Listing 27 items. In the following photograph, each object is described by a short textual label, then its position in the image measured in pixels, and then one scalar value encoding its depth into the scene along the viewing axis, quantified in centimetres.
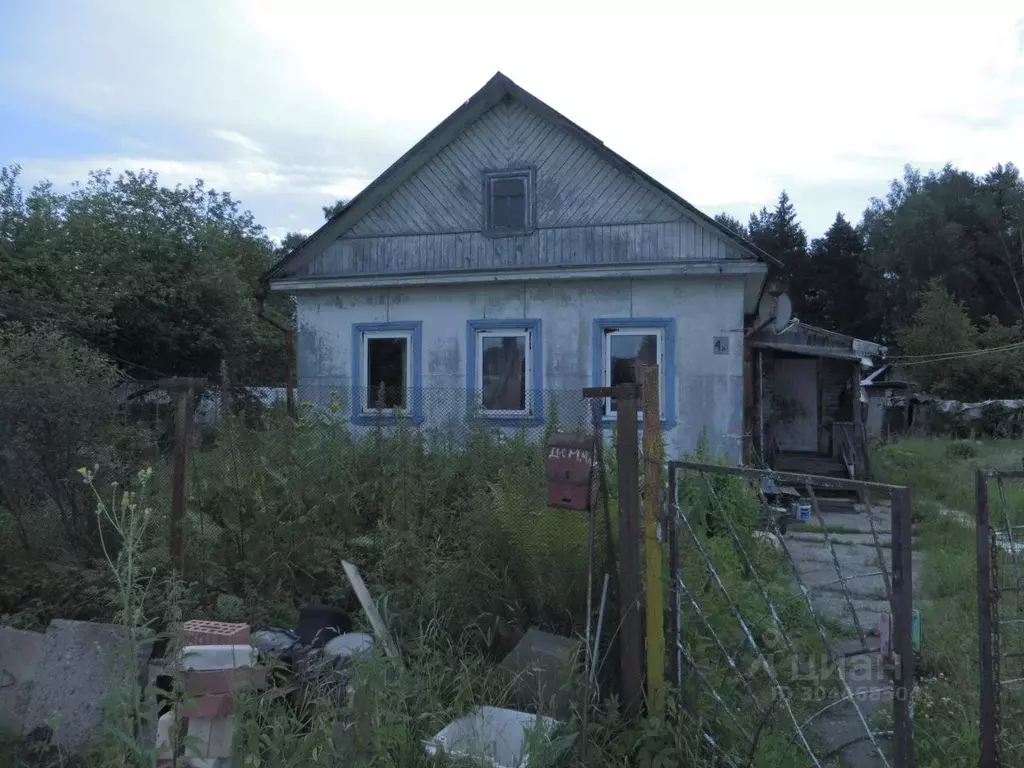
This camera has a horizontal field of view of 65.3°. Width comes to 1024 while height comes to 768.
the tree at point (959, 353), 2961
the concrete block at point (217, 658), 352
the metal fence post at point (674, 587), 376
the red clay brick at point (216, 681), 345
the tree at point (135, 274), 1723
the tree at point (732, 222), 5556
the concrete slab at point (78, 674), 408
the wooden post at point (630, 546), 381
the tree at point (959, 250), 4538
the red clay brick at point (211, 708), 336
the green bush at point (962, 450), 1936
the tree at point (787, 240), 5166
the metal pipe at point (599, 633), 379
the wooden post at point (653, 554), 376
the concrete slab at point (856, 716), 383
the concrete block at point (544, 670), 385
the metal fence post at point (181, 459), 531
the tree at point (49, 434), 533
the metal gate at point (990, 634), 305
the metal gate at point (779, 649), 269
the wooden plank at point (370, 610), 430
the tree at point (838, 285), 5091
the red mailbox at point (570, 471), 409
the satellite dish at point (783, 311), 1145
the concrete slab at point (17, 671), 427
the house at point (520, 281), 1051
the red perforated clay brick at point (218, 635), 371
